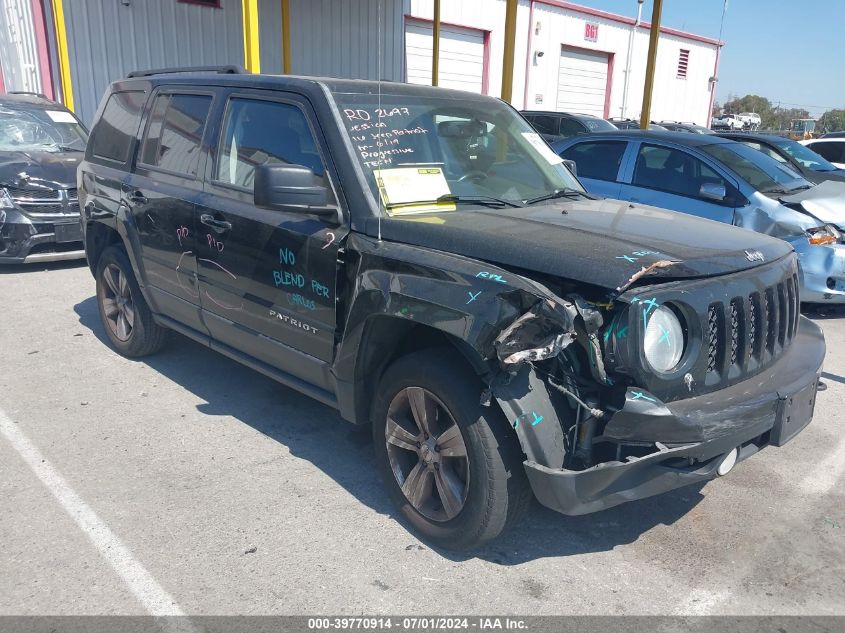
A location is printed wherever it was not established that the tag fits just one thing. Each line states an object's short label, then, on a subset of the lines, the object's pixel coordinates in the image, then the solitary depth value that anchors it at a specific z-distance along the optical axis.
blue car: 6.66
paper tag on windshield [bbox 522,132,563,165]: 4.35
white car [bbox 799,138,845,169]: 13.41
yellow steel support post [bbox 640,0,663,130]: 12.35
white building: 13.03
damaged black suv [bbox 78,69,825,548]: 2.62
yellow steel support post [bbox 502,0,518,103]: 10.13
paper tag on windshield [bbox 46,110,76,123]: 9.18
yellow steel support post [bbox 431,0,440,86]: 14.66
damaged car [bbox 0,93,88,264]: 7.64
